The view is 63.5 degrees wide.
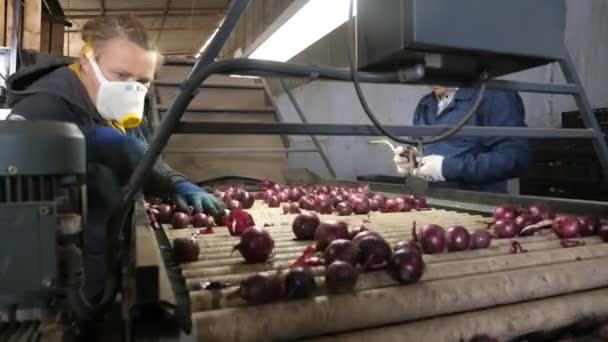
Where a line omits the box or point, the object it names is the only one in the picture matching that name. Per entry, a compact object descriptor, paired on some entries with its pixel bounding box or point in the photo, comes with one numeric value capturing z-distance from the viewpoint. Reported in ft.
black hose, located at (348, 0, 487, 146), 4.06
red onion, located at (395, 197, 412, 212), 8.13
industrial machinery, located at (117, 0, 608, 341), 3.22
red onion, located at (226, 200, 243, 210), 7.99
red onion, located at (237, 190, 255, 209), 8.65
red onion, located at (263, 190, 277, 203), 9.45
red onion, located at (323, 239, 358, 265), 3.90
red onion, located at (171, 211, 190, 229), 6.38
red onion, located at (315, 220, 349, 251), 4.64
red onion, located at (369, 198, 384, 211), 8.27
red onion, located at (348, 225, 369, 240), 4.87
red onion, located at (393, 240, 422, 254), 3.96
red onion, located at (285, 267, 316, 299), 3.35
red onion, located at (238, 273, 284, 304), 3.25
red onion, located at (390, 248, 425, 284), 3.66
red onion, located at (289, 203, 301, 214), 7.93
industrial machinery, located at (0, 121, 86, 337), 2.59
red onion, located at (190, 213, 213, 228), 6.39
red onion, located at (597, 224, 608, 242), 5.23
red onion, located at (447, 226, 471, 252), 4.72
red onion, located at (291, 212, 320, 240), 5.44
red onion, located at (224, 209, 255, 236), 5.82
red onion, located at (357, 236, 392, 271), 3.88
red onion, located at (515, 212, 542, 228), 5.69
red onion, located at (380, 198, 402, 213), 8.11
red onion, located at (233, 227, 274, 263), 4.41
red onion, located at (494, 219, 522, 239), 5.43
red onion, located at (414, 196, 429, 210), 8.36
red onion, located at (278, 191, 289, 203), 9.48
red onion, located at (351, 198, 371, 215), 7.89
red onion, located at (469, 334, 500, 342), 3.44
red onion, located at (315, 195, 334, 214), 7.94
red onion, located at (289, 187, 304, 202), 9.48
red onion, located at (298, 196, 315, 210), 8.24
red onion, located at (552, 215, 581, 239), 5.26
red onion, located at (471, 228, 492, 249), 4.82
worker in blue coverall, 9.19
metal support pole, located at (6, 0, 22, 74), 12.03
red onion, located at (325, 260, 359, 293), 3.46
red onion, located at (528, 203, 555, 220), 6.13
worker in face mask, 5.85
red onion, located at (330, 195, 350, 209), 8.30
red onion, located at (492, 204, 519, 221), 6.20
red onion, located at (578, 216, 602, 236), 5.33
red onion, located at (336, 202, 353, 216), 7.75
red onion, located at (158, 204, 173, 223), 6.95
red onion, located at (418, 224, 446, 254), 4.67
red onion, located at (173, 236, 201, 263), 4.35
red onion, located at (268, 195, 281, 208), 9.02
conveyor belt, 3.11
